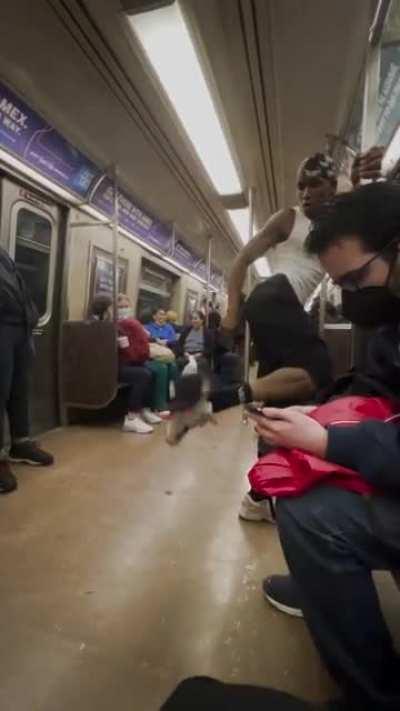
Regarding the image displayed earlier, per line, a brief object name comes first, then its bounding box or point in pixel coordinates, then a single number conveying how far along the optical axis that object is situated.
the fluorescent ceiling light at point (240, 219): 4.80
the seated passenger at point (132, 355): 4.03
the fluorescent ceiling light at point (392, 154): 1.66
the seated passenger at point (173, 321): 6.28
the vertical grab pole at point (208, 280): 5.52
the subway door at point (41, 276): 3.32
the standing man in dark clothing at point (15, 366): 2.42
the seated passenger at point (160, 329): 5.61
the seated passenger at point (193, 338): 5.78
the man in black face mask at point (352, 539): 0.78
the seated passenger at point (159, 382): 4.39
